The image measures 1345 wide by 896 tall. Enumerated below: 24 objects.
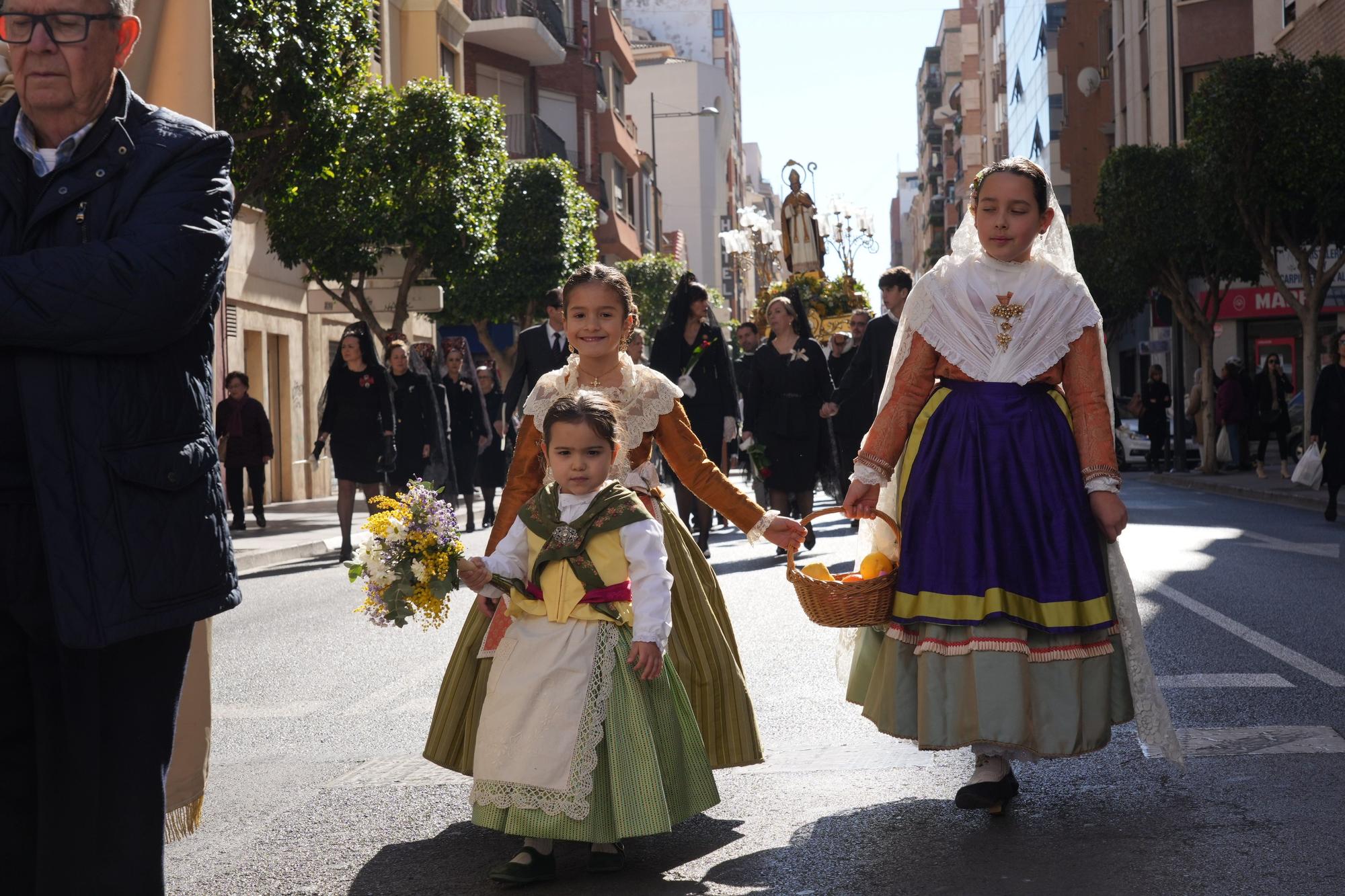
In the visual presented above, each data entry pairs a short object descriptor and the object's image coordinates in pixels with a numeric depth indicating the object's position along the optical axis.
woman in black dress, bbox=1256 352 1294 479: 29.19
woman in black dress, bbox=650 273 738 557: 12.78
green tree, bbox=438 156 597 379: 39.62
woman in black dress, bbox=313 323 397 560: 15.09
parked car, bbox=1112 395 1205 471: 34.41
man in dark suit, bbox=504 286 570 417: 12.82
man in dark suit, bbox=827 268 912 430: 12.67
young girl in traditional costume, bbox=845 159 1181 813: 5.12
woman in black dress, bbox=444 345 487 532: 18.92
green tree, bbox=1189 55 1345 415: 26.62
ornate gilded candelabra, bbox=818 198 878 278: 43.69
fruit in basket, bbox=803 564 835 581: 5.32
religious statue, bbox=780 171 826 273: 43.94
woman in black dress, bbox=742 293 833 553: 13.91
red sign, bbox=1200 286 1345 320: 39.97
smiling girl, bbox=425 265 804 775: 5.02
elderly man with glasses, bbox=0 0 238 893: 2.89
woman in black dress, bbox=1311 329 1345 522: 17.55
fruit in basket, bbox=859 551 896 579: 5.40
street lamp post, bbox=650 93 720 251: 74.56
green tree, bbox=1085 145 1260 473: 32.25
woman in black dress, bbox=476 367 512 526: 18.86
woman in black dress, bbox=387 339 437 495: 16.42
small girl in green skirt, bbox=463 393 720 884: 4.46
